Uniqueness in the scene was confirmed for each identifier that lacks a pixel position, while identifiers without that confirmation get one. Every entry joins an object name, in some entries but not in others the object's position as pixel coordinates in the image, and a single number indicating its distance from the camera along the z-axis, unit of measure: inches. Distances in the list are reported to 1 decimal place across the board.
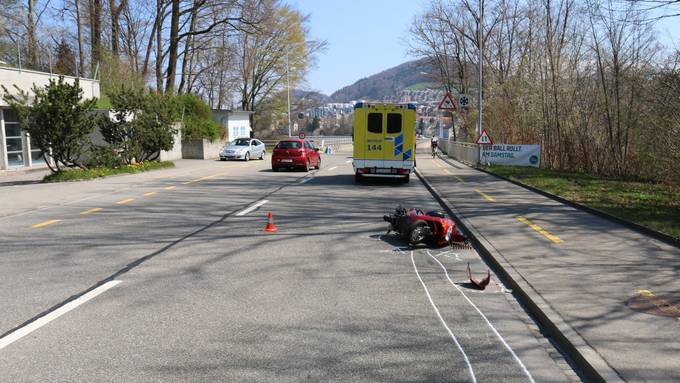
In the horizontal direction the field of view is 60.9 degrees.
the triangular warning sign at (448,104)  1093.8
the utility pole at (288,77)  2466.8
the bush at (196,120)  1685.5
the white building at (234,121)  2028.8
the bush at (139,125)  1052.5
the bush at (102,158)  986.7
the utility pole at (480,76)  1164.2
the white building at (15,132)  1066.7
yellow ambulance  802.8
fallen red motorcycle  359.9
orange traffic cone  409.6
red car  1079.6
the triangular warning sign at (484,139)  1051.9
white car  1546.5
